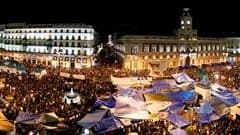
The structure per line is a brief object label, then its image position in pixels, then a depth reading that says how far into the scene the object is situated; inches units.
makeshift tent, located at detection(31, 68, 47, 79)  1699.1
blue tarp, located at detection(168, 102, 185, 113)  949.8
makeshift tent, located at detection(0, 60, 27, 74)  1683.1
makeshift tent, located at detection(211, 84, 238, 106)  1037.2
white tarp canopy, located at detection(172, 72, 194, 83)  1269.6
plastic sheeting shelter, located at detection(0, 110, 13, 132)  735.2
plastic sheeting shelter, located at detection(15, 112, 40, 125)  850.1
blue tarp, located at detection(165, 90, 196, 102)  1034.9
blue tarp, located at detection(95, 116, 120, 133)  849.5
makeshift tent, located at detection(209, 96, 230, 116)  983.0
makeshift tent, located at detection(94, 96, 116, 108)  1001.2
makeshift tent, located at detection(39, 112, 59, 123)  856.3
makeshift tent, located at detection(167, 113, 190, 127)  893.2
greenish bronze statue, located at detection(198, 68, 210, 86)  1197.5
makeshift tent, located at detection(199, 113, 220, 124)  937.5
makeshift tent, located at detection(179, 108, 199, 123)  936.0
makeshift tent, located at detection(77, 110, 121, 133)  851.4
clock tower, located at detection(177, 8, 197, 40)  3058.6
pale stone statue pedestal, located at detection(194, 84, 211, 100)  1066.1
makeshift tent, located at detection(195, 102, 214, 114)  953.5
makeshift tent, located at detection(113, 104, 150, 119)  924.0
